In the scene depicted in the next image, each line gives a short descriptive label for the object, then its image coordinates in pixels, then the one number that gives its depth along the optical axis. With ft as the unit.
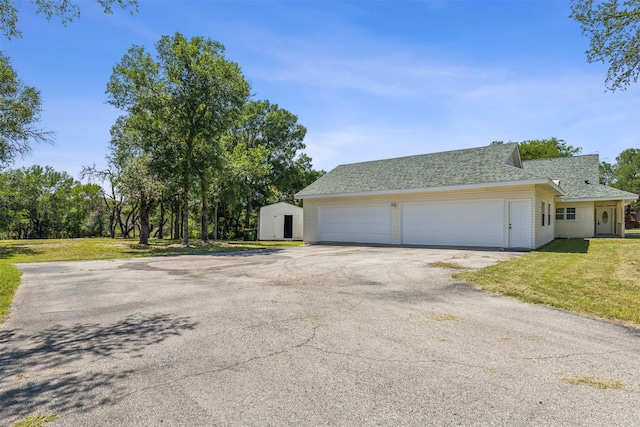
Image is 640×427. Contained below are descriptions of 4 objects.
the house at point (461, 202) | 48.16
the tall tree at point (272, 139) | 105.60
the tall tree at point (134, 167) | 56.90
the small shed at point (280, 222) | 81.35
